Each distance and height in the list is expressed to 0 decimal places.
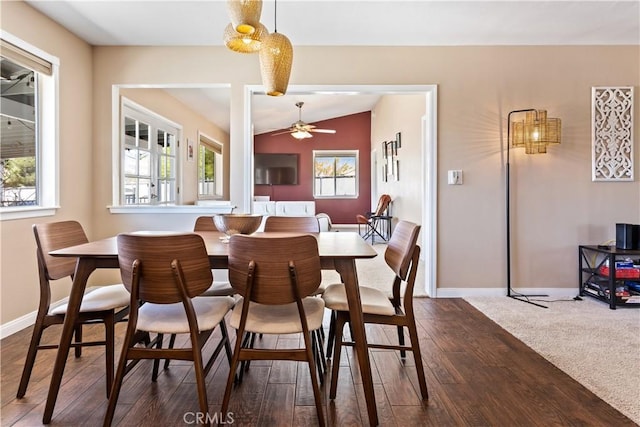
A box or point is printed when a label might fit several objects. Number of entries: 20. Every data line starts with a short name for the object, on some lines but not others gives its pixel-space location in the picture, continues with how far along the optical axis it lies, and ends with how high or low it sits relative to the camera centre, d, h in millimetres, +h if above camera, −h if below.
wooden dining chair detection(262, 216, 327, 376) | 2629 -133
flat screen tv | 9875 +977
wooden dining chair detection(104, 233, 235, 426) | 1511 -324
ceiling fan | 7605 +1576
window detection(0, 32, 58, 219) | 2713 +597
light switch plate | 3654 +279
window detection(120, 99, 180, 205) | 4543 +667
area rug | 1990 -948
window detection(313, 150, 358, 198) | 10062 +881
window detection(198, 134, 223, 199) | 7223 +796
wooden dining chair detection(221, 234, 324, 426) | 1494 -312
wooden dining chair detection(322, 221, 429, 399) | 1836 -526
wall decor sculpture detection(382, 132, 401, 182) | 7071 +926
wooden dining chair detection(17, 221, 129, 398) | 1834 -496
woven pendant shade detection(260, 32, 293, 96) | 1951 +777
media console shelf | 3309 -676
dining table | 1661 -384
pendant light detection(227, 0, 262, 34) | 1797 +940
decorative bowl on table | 1926 -91
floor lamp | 3438 +683
